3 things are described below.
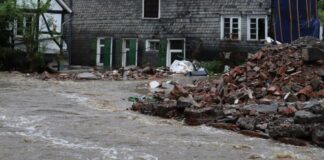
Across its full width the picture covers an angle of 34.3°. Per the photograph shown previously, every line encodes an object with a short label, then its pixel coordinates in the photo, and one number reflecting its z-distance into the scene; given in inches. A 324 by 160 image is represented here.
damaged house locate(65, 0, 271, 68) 1128.8
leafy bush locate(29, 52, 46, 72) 1048.2
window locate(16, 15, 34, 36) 1050.1
